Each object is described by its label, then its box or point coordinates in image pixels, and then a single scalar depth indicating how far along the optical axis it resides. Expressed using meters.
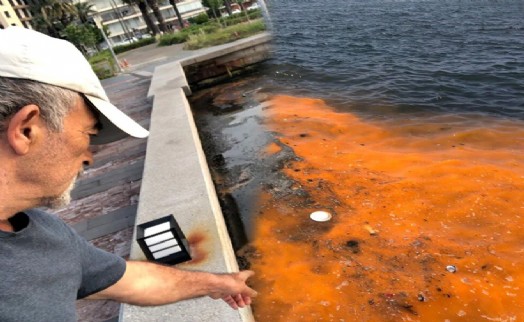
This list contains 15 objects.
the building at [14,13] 53.38
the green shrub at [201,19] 42.47
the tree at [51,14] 41.76
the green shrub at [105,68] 18.00
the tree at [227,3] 49.01
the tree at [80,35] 28.81
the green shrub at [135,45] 34.59
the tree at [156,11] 35.09
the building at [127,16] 71.94
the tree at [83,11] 46.66
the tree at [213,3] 45.59
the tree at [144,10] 36.12
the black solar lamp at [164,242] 2.77
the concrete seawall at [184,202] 2.39
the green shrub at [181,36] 27.86
